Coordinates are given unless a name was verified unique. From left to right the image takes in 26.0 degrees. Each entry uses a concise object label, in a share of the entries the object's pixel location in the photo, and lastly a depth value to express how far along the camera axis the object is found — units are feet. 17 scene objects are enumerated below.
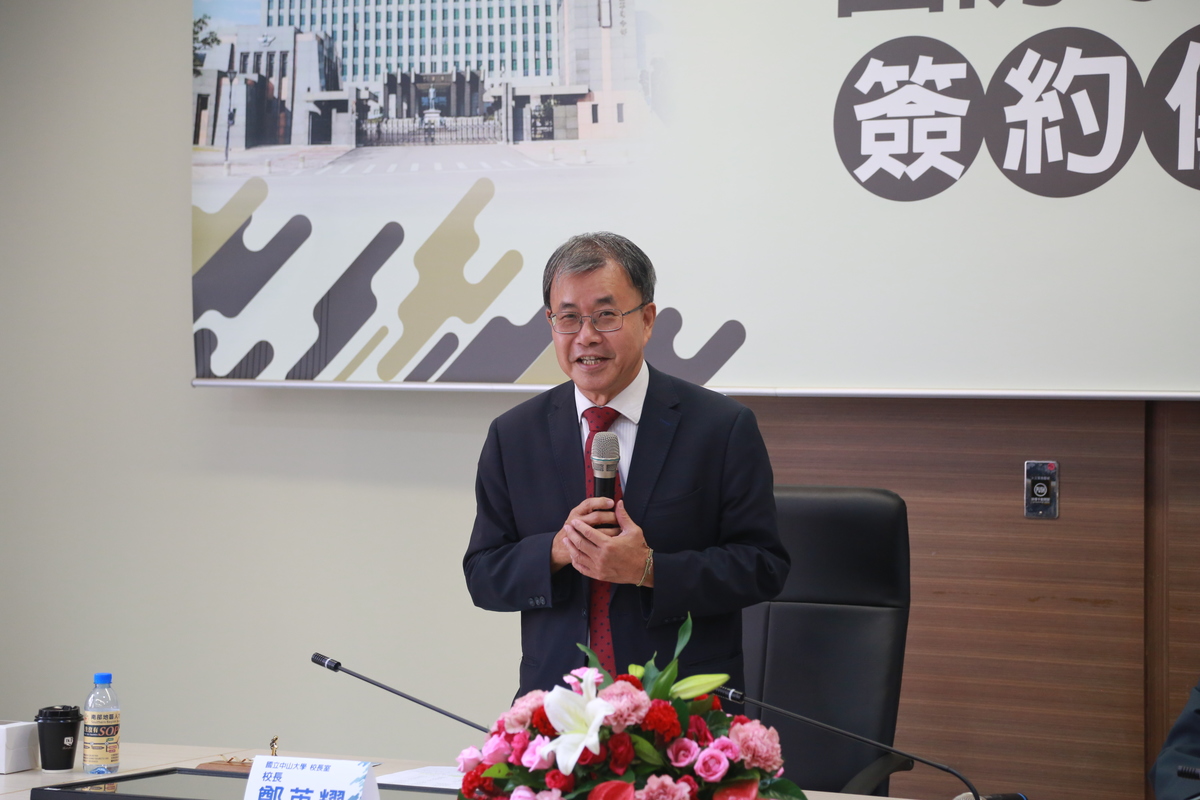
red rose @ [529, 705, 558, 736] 12.73
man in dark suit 14.93
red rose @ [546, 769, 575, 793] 12.57
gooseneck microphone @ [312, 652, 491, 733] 14.49
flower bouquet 12.57
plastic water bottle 15.56
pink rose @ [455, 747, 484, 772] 12.85
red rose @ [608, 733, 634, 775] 12.58
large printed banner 18.00
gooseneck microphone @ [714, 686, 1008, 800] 13.50
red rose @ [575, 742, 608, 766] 12.57
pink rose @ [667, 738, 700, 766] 12.62
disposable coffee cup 15.63
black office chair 16.10
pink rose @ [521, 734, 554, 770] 12.61
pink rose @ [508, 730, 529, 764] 12.71
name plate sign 14.10
